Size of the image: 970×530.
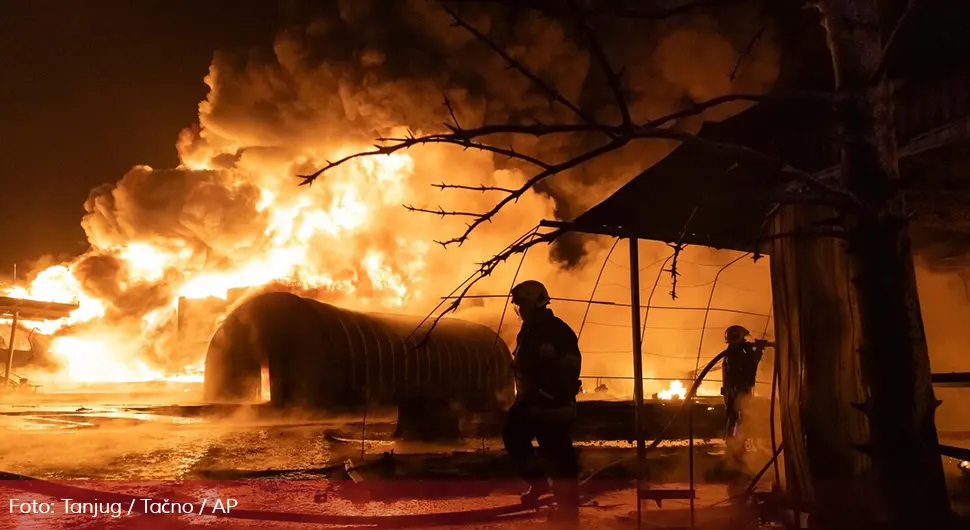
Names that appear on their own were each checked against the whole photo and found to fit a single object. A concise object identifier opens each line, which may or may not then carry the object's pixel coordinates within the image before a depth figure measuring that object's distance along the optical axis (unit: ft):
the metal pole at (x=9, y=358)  85.59
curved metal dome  49.83
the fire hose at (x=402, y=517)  14.96
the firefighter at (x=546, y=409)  16.07
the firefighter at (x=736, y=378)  25.49
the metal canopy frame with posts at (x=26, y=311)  89.63
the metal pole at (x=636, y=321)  23.57
